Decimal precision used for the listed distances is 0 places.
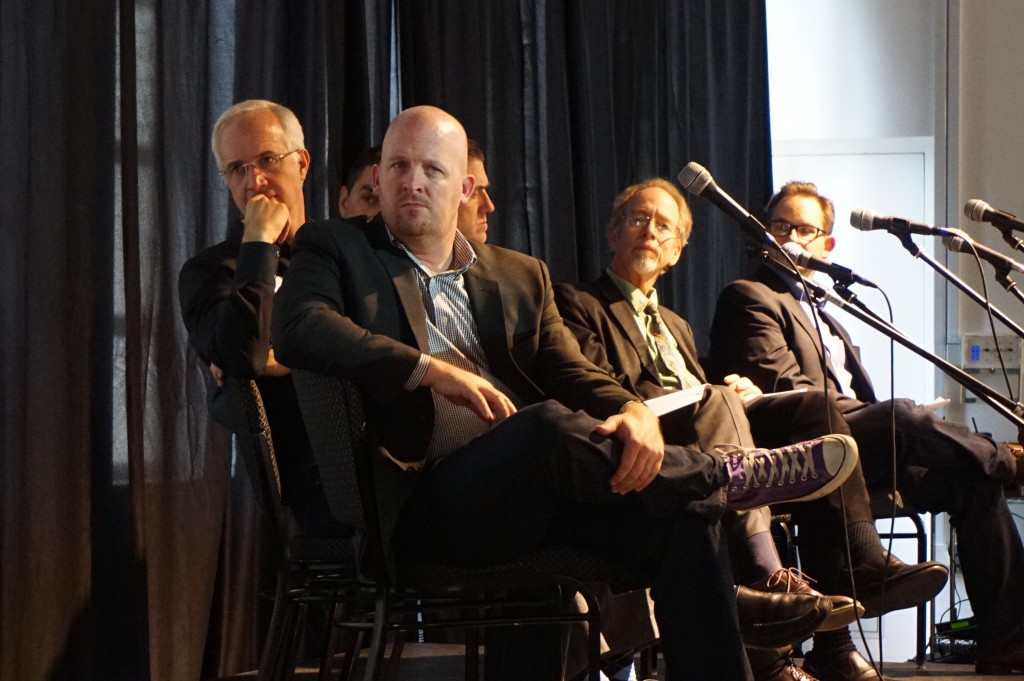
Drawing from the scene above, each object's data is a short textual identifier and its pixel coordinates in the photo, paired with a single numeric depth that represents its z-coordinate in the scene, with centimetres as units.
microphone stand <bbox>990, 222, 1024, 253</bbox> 534
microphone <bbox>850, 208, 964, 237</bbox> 491
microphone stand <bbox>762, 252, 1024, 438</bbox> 475
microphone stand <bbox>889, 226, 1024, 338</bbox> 496
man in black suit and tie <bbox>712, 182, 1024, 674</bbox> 609
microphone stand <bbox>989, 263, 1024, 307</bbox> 527
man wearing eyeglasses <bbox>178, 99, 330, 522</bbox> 434
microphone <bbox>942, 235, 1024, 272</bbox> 512
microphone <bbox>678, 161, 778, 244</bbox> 429
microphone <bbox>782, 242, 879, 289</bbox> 457
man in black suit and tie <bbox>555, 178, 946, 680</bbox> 509
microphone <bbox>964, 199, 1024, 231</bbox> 533
